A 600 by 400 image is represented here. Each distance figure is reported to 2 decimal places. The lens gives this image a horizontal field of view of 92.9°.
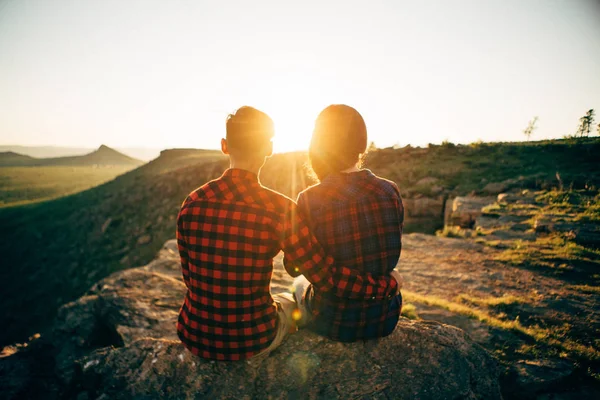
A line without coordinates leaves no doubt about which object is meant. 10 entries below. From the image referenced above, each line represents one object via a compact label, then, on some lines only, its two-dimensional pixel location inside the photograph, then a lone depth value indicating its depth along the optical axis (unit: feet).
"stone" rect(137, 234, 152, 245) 77.82
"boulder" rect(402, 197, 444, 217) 50.11
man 6.79
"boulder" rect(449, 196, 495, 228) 39.32
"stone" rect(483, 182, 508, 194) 49.29
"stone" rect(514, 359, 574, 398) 10.39
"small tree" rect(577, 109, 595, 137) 99.36
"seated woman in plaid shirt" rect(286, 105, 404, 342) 7.17
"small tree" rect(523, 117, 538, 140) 116.16
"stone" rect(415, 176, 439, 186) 58.65
